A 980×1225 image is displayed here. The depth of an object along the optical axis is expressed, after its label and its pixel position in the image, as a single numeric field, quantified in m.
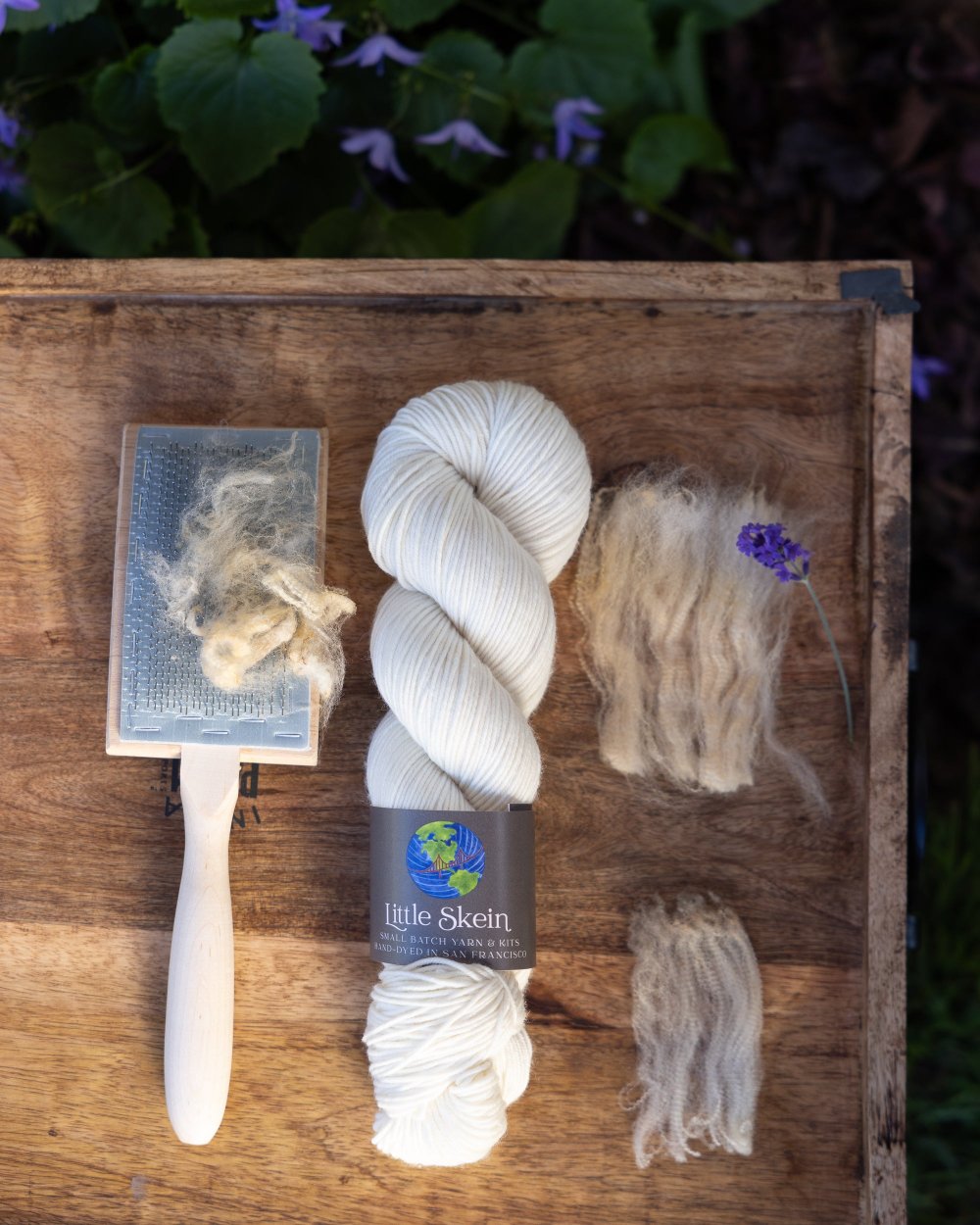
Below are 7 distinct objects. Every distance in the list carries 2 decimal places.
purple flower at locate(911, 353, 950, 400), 1.09
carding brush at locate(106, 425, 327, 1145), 0.82
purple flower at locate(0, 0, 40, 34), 0.80
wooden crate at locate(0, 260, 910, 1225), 0.88
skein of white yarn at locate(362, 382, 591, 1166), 0.79
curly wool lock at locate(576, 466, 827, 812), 0.90
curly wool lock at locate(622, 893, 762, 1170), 0.87
